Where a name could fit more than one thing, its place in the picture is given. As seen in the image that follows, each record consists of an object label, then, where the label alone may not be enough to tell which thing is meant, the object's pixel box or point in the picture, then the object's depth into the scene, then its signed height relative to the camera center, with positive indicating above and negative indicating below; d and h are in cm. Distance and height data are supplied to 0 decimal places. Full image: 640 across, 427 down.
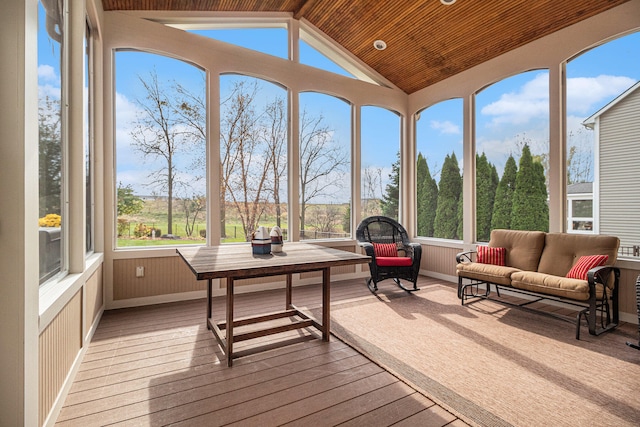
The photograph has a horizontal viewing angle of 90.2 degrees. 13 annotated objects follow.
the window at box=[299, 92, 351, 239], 524 +78
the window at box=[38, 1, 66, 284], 183 +48
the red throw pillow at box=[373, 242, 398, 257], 496 -60
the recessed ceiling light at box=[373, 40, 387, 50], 511 +271
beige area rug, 192 -119
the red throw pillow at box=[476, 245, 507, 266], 416 -58
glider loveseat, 307 -66
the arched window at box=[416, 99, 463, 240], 541 +73
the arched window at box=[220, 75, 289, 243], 458 +85
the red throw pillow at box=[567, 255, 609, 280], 328 -56
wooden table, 230 -40
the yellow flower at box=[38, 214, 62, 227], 183 -4
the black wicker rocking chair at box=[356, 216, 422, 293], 452 -58
